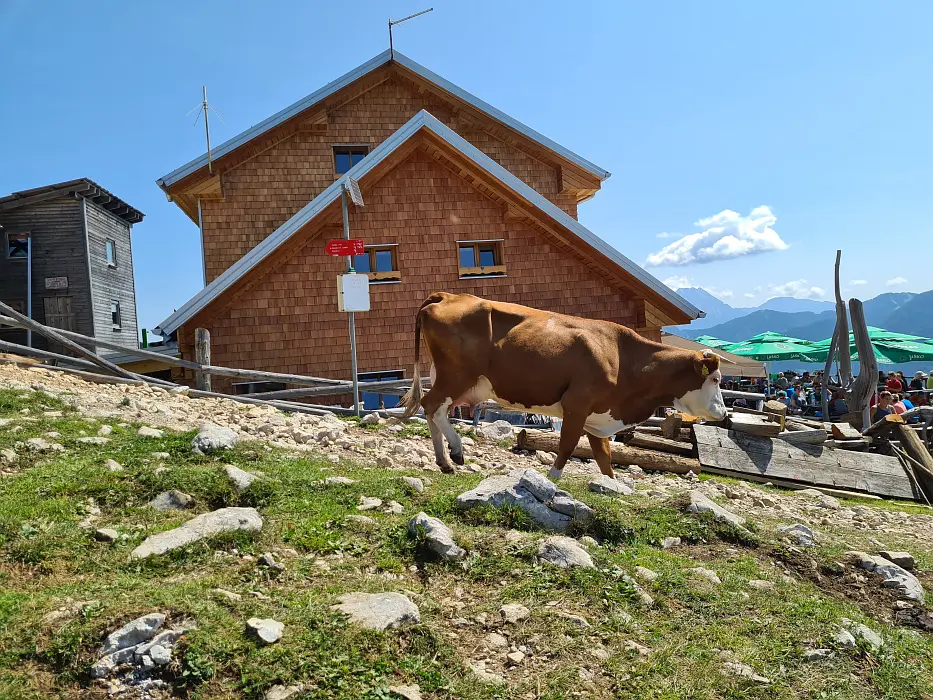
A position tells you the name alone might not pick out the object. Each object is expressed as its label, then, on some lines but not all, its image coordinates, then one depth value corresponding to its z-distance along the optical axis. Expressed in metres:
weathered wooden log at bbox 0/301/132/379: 12.92
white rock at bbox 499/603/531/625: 4.09
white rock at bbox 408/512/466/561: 4.72
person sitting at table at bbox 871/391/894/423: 14.47
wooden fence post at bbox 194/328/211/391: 13.60
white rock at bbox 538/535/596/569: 4.80
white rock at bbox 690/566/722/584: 4.93
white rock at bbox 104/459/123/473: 5.94
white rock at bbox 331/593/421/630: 3.78
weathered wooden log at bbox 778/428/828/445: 11.43
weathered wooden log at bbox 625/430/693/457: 11.20
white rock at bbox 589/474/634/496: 6.91
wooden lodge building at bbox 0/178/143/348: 29.44
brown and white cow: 7.84
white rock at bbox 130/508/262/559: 4.52
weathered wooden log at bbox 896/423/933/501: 11.41
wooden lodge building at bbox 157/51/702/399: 15.46
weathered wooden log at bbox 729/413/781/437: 11.17
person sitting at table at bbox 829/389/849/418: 18.03
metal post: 12.64
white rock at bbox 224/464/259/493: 5.68
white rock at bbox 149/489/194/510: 5.38
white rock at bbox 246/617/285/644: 3.50
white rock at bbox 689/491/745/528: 6.18
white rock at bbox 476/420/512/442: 11.20
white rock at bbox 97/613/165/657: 3.39
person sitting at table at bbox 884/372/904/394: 18.70
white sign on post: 11.68
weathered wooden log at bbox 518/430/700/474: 10.34
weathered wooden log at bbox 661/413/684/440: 11.70
